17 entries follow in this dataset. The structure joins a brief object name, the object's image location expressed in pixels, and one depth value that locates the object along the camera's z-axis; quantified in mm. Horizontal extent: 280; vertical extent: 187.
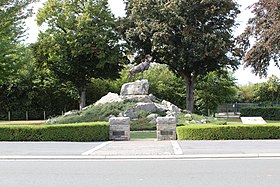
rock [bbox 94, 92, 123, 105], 27984
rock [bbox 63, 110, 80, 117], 28297
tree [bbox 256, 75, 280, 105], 58094
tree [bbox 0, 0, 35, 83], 27422
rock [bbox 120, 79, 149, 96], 28484
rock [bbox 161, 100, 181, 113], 28000
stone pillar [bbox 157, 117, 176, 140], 18203
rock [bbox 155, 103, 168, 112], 27059
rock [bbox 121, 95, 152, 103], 27625
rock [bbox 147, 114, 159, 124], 25305
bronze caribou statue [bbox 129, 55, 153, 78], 28944
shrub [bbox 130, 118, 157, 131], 24469
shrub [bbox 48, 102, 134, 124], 26094
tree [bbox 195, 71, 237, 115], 45750
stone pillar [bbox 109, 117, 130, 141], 18078
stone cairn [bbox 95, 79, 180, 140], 26266
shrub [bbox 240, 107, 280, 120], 40584
